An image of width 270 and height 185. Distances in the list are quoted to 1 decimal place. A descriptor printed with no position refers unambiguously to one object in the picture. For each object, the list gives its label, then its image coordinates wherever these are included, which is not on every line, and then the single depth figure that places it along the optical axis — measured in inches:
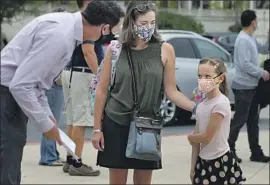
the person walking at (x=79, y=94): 403.8
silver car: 695.7
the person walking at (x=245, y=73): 470.1
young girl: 279.3
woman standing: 287.1
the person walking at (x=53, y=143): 450.8
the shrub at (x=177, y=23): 2561.0
